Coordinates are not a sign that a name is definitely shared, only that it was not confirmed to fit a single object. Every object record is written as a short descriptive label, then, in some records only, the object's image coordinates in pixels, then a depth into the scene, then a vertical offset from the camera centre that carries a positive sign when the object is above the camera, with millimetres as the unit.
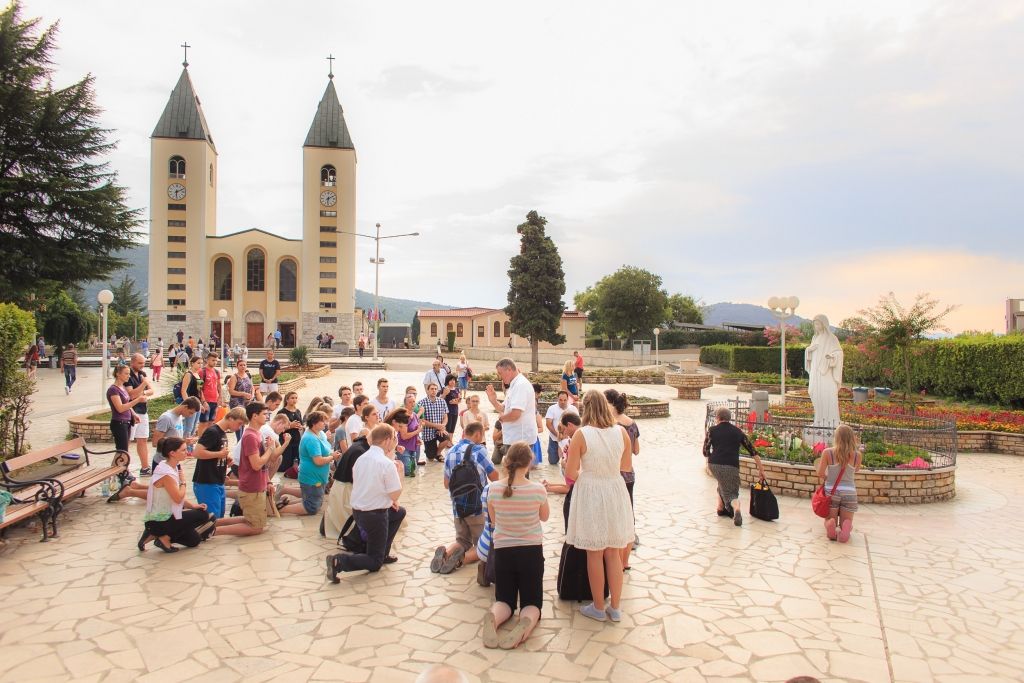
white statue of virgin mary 10484 -506
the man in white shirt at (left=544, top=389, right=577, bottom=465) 9696 -1140
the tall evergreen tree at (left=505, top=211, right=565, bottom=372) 34812 +3451
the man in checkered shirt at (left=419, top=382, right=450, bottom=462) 10422 -1252
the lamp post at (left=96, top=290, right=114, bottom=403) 17058 +1108
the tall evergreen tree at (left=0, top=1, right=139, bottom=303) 15438 +4185
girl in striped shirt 4508 -1449
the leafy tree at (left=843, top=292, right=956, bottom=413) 18422 +628
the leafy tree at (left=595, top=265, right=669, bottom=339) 61312 +4054
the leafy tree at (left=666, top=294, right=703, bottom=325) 79562 +4554
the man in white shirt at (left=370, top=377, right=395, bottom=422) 9789 -945
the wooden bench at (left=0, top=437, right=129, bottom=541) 6508 -1728
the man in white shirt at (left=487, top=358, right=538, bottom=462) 8047 -846
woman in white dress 4633 -1202
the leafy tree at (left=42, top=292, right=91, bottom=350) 40625 +1035
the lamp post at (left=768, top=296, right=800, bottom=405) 18719 +1194
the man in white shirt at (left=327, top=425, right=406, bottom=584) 5516 -1422
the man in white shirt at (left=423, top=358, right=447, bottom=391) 10551 -587
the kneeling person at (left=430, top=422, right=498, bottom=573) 5695 -1373
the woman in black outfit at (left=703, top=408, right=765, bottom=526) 7223 -1306
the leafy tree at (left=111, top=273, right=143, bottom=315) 93125 +6155
